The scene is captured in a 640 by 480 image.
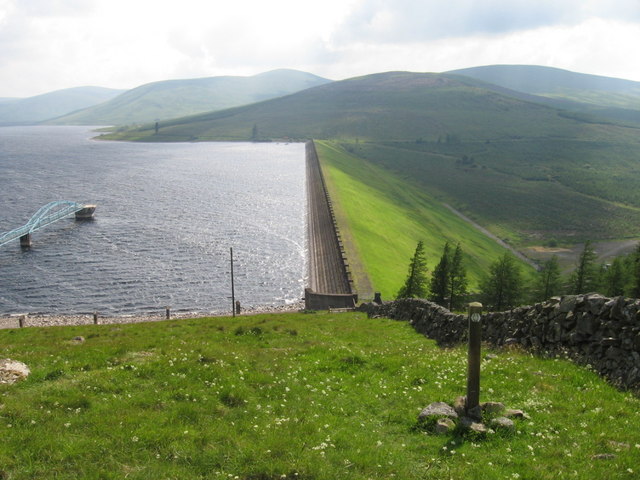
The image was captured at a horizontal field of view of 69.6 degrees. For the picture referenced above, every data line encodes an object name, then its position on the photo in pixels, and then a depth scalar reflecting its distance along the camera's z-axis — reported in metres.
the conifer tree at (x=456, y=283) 61.38
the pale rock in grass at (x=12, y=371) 13.96
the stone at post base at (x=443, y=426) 10.77
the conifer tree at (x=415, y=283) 60.81
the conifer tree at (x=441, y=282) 61.37
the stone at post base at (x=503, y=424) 10.59
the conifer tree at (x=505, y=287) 61.75
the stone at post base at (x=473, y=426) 10.52
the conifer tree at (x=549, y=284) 64.88
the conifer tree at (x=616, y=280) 60.12
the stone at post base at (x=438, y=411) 11.35
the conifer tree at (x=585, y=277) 64.31
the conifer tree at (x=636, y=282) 53.30
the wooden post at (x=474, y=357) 11.10
